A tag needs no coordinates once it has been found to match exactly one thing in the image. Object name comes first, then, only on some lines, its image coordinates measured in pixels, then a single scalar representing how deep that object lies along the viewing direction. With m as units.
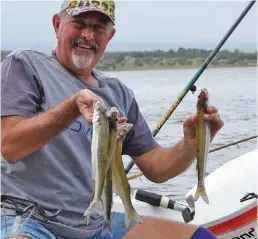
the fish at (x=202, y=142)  2.91
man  2.97
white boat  4.92
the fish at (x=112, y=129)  2.35
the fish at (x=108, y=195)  2.64
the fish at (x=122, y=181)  2.59
